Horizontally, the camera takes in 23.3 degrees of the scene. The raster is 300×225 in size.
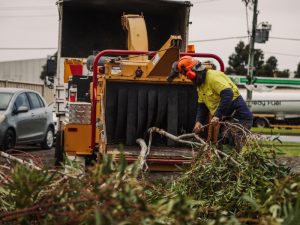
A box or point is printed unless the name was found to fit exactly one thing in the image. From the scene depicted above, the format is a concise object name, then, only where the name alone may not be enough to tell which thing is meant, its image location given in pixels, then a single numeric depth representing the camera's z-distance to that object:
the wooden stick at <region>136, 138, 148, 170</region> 8.25
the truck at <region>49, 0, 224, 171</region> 9.88
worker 9.54
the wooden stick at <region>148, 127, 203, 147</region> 7.97
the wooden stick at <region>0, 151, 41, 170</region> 4.84
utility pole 41.59
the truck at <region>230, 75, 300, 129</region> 50.50
